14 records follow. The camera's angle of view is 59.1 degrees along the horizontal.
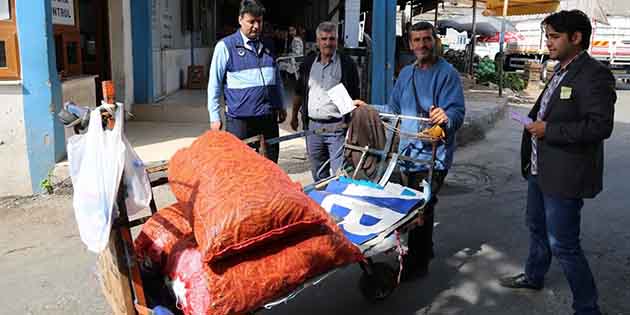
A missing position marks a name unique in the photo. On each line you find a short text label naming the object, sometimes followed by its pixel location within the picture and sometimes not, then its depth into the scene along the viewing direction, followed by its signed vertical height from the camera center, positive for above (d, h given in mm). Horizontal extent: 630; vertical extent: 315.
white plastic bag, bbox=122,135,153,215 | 2213 -458
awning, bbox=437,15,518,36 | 23531 +2008
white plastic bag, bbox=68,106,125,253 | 2051 -416
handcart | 2238 -813
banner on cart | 3191 -805
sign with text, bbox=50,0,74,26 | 6105 +639
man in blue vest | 4297 -82
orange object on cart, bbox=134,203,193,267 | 2564 -768
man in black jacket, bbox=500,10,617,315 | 2955 -345
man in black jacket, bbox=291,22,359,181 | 4336 -180
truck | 19844 +1020
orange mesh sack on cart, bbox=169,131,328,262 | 2180 -536
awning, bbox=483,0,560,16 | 15000 +1805
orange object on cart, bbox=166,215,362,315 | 2197 -831
